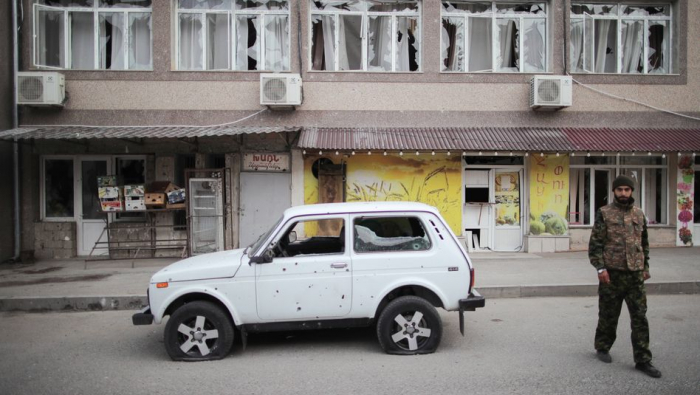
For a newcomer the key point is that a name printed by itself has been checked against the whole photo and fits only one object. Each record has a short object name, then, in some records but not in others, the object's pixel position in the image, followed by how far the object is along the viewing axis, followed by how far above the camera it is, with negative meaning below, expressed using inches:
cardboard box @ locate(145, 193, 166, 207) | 434.9 -9.8
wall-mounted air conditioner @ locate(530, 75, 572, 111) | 442.9 +88.5
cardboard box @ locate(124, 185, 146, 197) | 438.3 -1.5
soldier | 179.6 -31.5
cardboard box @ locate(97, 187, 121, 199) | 434.3 -3.9
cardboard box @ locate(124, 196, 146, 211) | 438.4 -12.6
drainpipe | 441.4 +63.9
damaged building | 448.5 +77.0
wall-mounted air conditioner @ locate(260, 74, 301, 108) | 433.4 +89.6
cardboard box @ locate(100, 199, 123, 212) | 434.9 -15.0
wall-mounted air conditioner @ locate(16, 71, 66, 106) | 427.5 +91.3
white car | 198.7 -43.4
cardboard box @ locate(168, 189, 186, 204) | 439.5 -7.4
